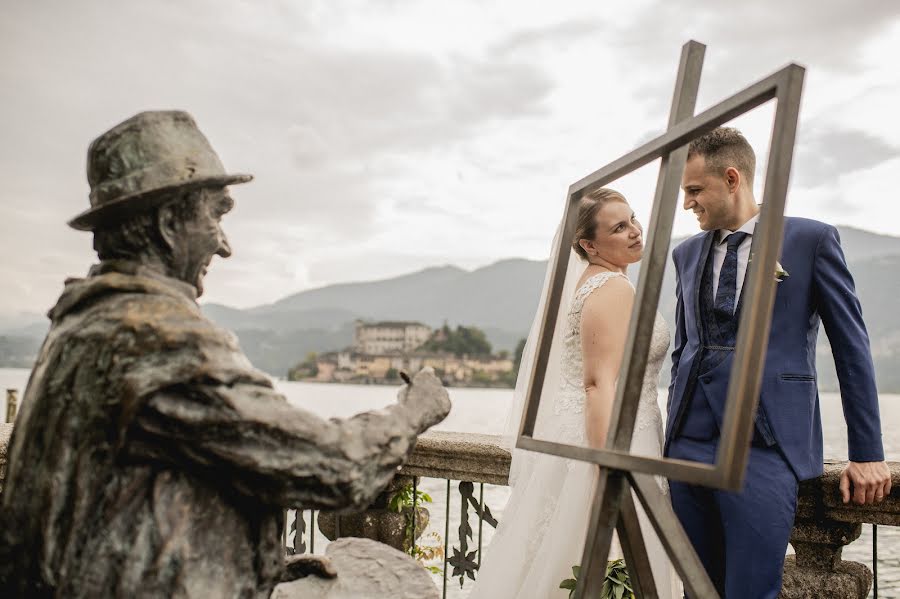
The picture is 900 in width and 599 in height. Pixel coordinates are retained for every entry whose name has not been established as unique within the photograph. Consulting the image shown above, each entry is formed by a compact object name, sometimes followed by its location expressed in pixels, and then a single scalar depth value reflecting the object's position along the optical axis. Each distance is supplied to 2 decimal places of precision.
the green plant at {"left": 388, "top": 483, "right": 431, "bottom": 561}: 3.86
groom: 2.44
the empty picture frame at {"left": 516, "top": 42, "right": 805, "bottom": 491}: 1.44
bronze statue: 1.52
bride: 3.34
